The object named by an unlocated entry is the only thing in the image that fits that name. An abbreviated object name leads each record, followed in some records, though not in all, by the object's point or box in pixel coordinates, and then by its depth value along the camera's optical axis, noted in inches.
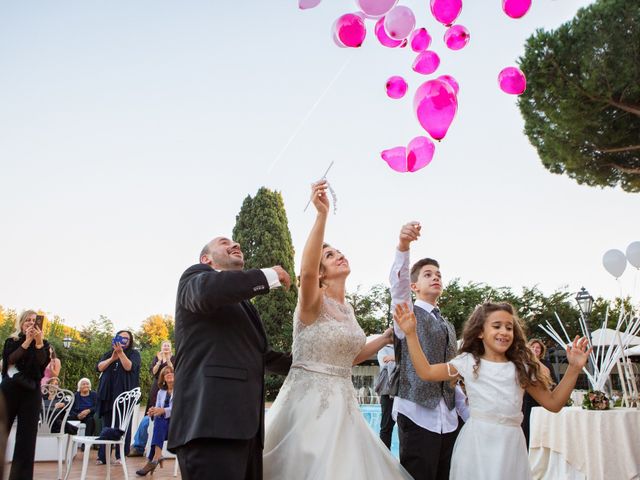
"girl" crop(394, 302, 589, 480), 95.7
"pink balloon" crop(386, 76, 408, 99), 170.6
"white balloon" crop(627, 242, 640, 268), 284.3
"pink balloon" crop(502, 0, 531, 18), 150.8
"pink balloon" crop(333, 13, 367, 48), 149.3
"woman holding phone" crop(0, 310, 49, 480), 176.7
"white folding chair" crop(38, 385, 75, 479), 231.7
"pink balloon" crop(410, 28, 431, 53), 165.9
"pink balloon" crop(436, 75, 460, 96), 142.1
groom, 81.5
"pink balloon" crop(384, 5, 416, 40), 145.6
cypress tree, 947.3
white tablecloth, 202.7
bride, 92.0
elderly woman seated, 330.3
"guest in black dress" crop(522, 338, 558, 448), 272.8
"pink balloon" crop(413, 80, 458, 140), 135.2
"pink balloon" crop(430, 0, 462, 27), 151.6
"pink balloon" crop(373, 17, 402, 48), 154.4
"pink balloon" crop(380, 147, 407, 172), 146.6
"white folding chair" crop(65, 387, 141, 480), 208.1
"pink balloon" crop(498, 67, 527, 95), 176.1
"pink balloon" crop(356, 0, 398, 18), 136.0
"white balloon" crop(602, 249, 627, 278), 295.7
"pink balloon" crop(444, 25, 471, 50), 165.3
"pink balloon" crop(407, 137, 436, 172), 144.6
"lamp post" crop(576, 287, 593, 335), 306.8
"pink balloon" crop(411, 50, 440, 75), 166.6
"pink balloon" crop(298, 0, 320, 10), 141.3
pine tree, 374.9
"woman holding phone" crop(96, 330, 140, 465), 289.4
